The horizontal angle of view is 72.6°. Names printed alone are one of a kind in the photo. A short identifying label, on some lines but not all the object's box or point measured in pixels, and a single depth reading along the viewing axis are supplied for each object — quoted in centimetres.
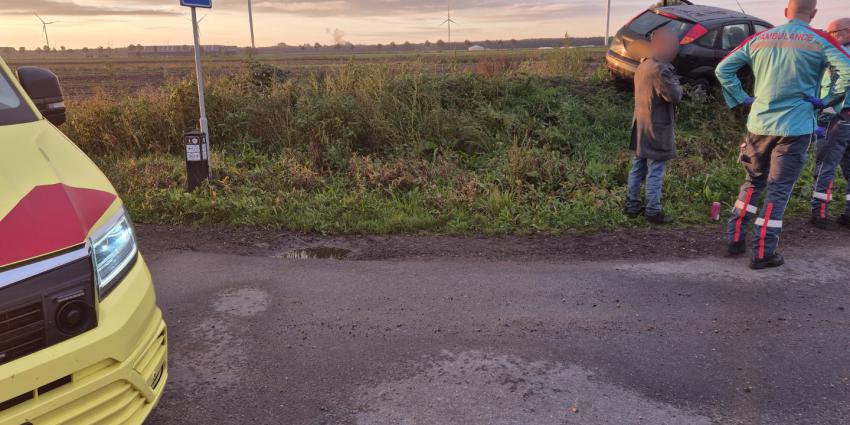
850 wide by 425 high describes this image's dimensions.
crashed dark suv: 989
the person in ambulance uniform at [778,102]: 461
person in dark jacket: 589
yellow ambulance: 195
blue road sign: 686
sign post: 694
